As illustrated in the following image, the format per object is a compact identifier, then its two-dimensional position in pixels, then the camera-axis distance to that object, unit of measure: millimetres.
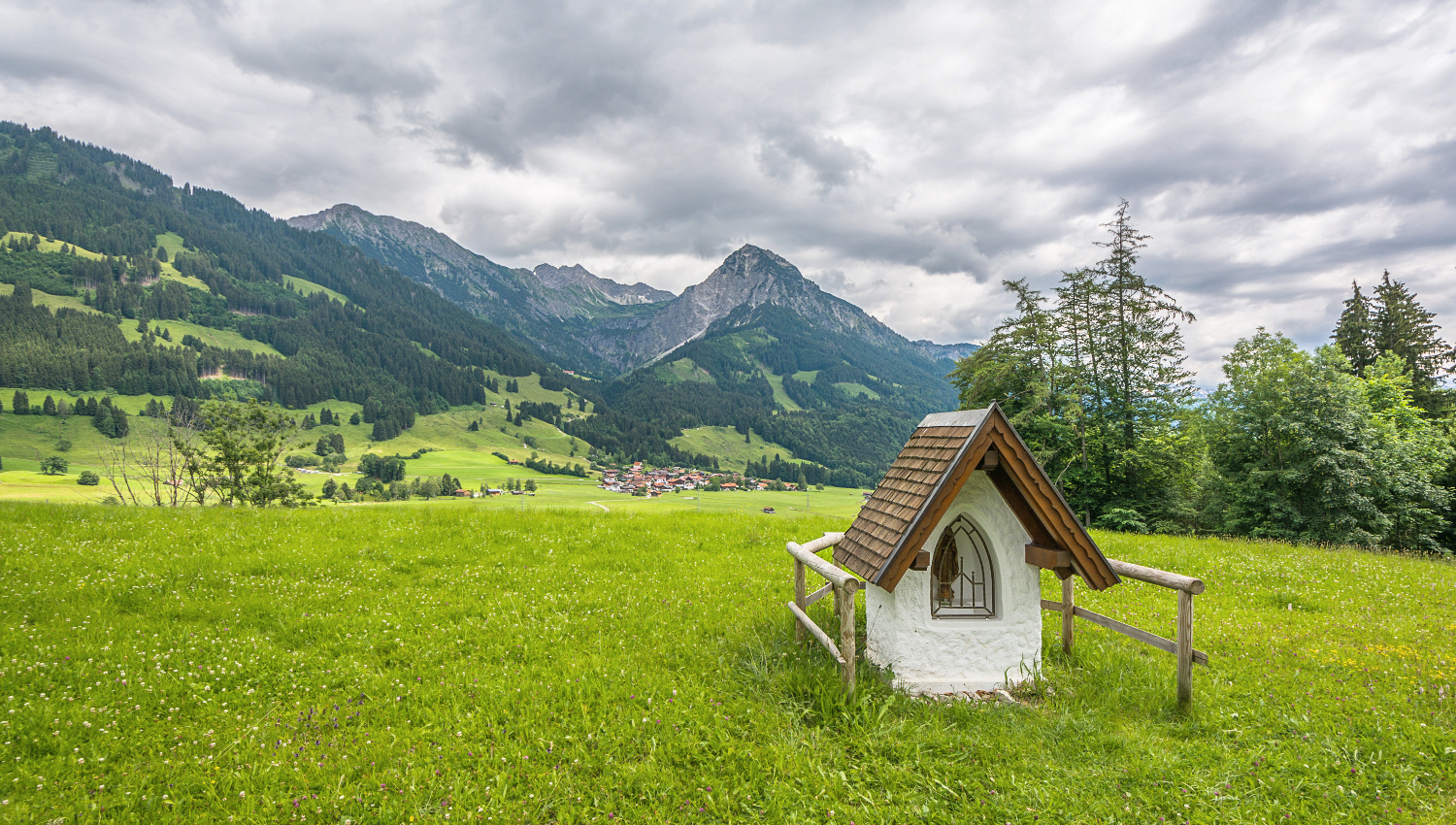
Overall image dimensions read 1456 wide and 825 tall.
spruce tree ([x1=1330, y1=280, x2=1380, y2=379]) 42156
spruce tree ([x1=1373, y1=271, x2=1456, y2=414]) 40688
